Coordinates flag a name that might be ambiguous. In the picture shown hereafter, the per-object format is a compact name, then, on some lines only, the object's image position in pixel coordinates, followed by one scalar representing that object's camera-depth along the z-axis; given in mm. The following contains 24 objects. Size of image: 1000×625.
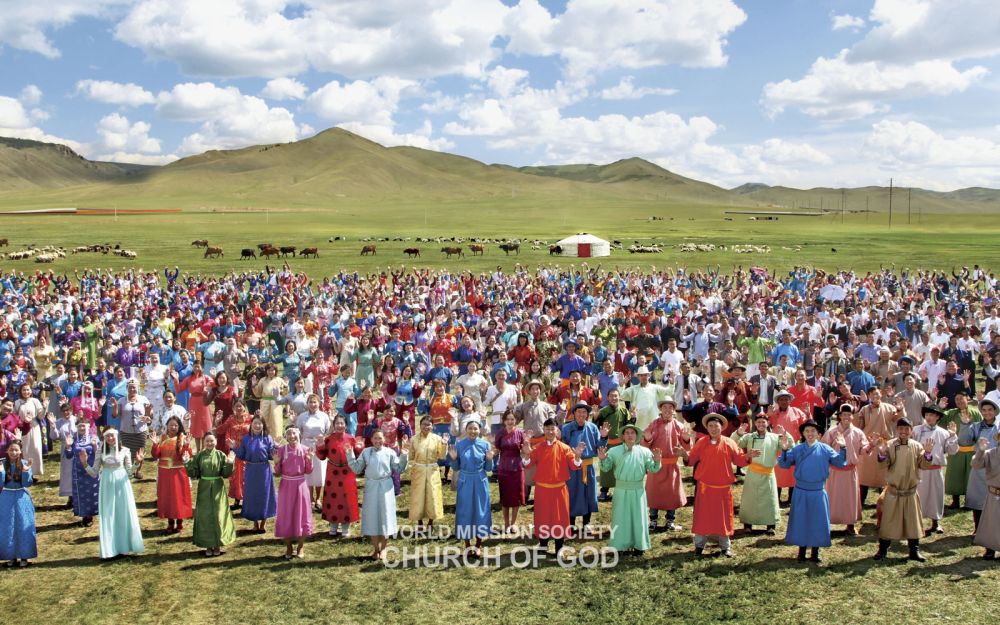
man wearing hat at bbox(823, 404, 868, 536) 10508
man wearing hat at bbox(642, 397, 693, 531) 10711
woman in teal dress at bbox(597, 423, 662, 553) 9750
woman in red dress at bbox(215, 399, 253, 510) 11219
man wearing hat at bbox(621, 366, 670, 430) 13156
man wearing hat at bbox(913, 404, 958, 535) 10609
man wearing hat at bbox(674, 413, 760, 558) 9758
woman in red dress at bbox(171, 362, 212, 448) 14016
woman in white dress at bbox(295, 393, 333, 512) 11484
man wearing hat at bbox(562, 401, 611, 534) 10609
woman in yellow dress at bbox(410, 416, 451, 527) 10281
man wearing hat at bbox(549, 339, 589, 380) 15047
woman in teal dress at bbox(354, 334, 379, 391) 16609
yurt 61875
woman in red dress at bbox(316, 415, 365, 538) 10422
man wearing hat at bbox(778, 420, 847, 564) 9539
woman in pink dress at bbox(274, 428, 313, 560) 9891
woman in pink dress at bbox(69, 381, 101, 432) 11953
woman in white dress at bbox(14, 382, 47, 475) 12320
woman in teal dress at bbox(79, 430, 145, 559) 9898
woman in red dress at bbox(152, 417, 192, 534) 10781
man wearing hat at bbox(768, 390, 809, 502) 11648
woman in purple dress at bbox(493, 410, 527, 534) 10359
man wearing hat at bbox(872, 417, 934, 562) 9531
